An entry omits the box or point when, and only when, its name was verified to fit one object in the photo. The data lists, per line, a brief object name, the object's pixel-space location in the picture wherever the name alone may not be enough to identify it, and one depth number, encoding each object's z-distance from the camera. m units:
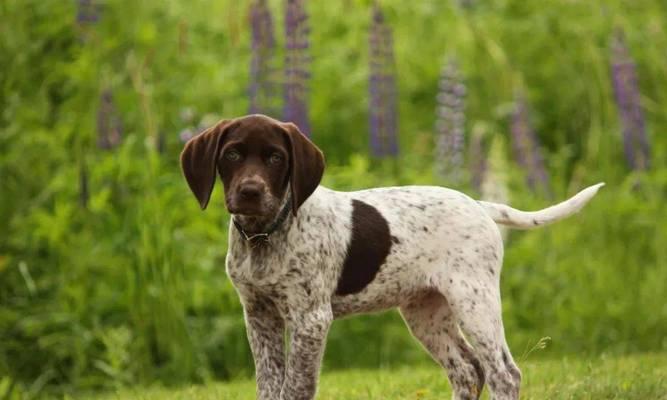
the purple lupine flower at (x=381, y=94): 19.70
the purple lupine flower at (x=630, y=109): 21.25
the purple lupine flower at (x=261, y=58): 18.97
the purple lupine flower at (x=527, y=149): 21.08
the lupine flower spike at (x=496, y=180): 19.09
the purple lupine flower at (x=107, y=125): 18.77
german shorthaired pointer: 9.90
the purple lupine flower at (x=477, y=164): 20.45
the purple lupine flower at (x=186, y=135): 18.11
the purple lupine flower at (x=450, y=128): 20.67
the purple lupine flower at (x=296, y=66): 18.36
